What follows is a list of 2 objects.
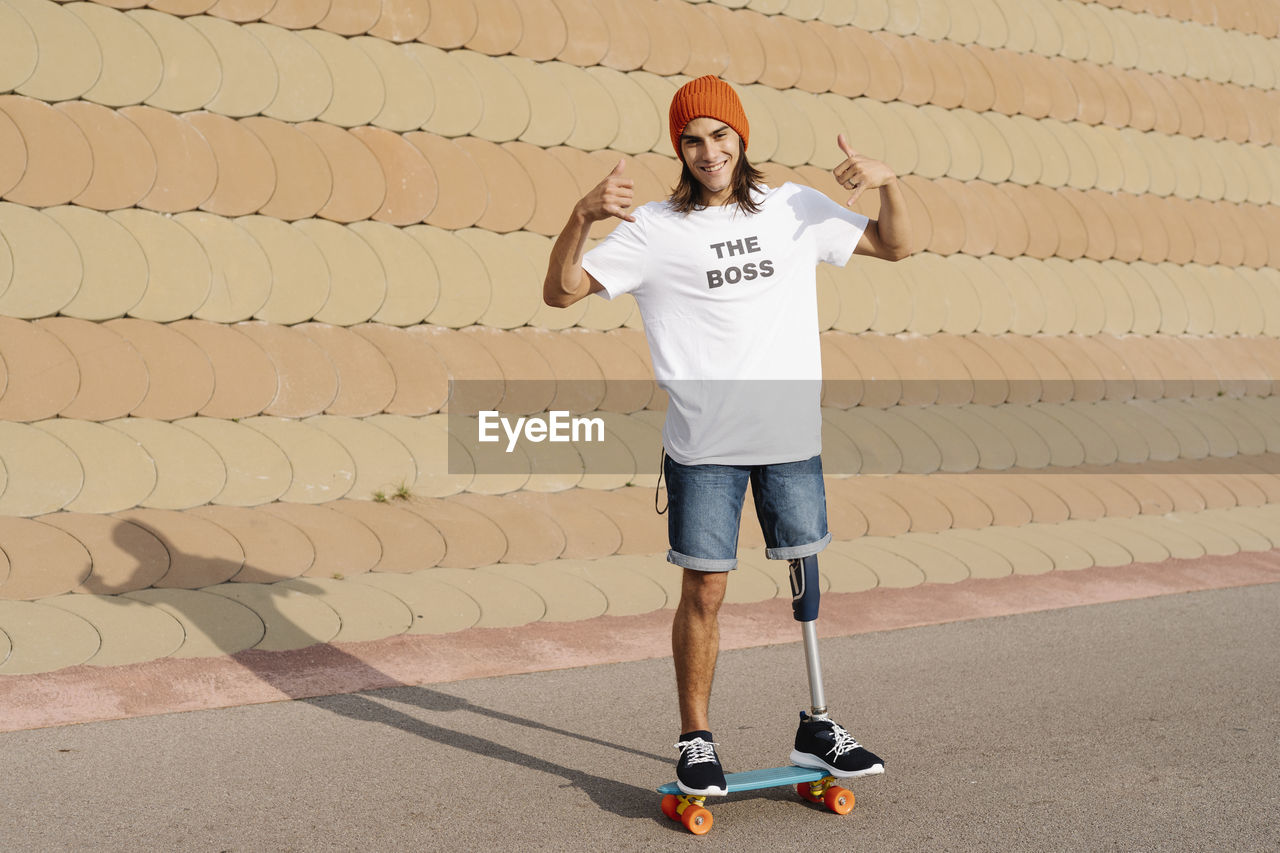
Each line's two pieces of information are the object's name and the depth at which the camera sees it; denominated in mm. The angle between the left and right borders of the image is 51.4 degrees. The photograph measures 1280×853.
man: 3691
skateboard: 3566
